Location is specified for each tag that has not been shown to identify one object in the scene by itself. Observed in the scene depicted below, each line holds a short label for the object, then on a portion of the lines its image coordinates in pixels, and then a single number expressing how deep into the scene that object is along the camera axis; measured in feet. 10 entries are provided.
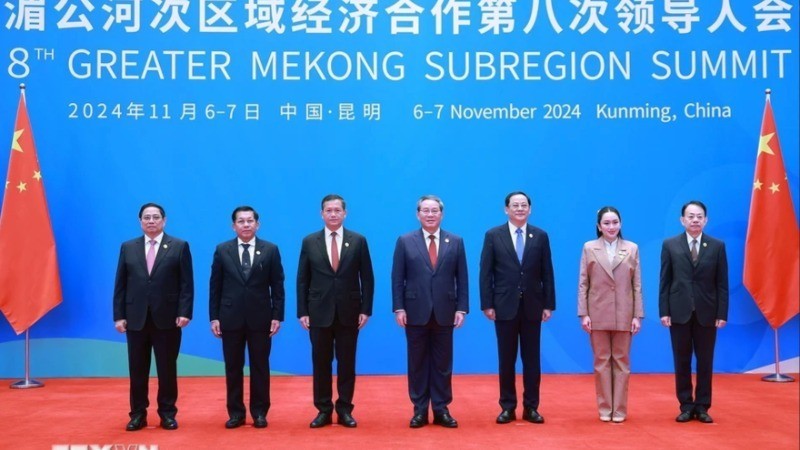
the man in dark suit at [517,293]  16.30
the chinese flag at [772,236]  22.38
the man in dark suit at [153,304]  15.69
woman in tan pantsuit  16.21
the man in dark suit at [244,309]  15.90
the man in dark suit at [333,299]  16.02
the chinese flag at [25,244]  21.85
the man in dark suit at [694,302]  16.29
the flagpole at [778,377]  22.26
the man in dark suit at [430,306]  15.93
